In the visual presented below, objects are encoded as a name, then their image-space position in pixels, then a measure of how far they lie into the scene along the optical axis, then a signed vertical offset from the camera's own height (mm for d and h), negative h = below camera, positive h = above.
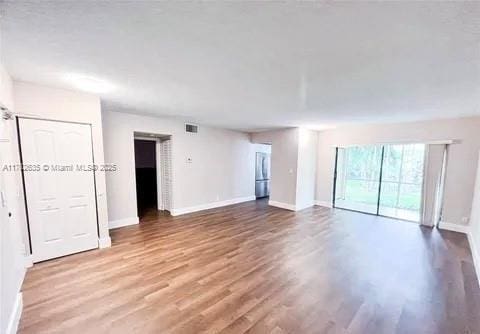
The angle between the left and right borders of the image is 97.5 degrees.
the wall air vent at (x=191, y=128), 5581 +643
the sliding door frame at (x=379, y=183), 4872 -822
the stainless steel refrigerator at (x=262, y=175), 7660 -839
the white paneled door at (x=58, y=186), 2826 -511
